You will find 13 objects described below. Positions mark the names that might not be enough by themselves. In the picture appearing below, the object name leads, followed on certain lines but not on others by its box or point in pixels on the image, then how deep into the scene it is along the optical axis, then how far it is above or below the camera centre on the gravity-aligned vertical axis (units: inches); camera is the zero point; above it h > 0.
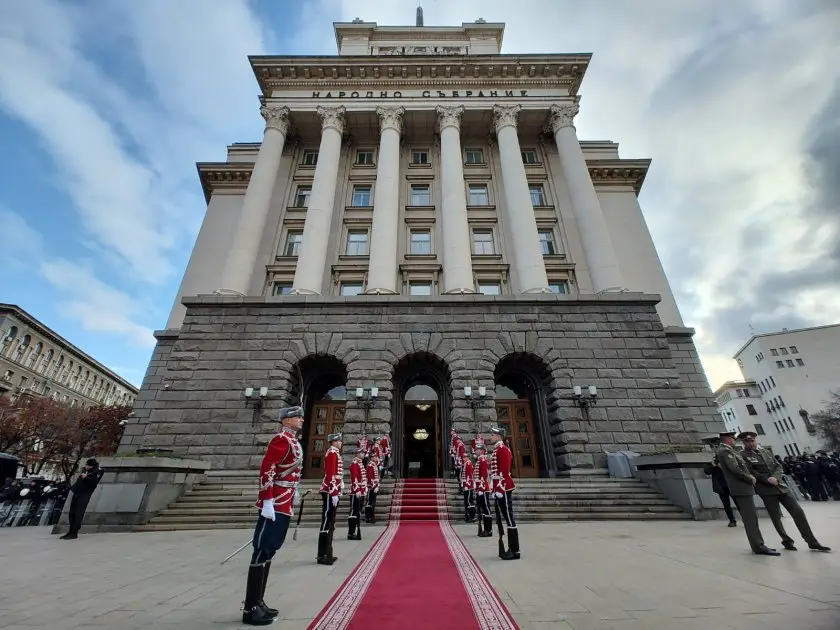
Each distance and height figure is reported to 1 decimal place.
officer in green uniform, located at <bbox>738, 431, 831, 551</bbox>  247.9 +2.4
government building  617.3 +402.7
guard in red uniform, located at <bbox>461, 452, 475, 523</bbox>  434.3 +7.4
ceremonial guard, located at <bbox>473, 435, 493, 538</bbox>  354.6 +6.0
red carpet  145.3 -42.6
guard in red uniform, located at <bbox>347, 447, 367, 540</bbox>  352.1 +0.6
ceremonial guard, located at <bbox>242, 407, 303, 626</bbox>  146.4 -4.0
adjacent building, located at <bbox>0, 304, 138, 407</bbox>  1857.8 +699.4
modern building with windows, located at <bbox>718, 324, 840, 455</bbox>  2512.3 +729.5
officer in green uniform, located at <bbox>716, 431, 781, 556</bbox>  246.2 +5.0
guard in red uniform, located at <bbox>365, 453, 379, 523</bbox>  413.1 +10.1
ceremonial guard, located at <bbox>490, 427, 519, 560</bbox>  251.1 +4.8
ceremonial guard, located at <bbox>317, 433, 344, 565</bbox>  253.6 +1.9
